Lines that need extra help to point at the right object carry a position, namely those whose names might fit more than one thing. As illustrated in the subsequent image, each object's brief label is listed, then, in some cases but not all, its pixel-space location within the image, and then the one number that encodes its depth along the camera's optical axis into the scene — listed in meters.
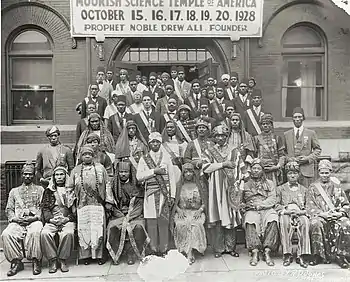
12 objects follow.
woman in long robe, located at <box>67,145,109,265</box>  4.89
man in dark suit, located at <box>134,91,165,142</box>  6.30
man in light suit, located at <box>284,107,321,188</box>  5.93
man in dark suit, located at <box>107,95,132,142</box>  6.31
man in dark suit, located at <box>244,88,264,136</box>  6.39
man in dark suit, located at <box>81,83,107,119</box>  6.62
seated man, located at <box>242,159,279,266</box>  4.98
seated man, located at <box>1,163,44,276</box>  4.79
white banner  5.94
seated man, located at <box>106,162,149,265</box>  4.95
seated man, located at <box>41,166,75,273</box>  4.81
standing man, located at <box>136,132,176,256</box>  5.01
